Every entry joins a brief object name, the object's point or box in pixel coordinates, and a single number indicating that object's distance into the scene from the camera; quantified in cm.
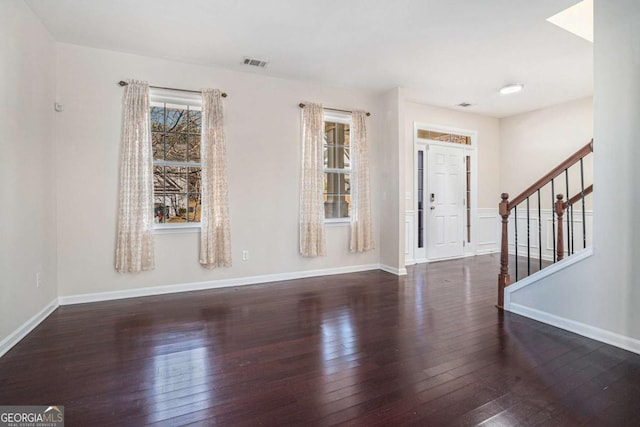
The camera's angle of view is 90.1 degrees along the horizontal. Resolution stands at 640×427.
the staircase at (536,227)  326
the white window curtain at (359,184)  489
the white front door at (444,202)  577
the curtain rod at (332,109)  451
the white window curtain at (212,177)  394
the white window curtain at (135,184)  357
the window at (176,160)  389
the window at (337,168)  491
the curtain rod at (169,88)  357
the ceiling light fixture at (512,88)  462
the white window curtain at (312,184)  452
